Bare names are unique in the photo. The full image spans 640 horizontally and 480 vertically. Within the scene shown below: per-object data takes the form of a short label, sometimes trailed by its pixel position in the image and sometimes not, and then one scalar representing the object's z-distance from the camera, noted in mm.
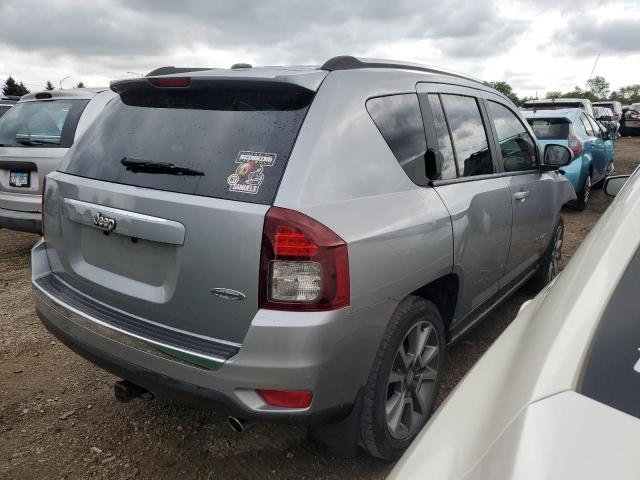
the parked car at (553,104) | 12047
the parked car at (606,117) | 12184
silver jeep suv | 1918
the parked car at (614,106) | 25617
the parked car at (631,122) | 22719
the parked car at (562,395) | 874
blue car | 8242
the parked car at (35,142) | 5266
